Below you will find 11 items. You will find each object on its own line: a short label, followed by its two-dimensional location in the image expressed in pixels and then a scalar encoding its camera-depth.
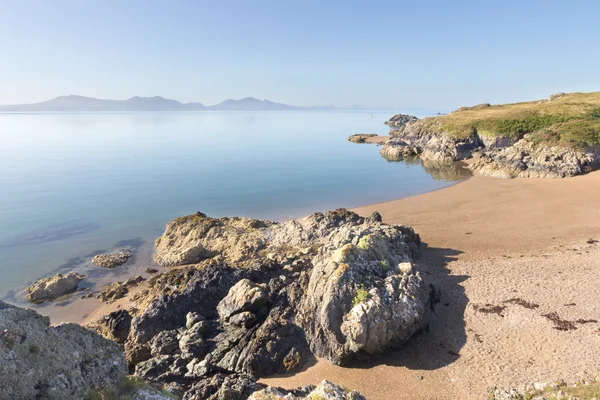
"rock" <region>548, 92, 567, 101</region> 117.66
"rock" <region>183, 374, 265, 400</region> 13.75
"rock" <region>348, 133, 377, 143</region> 143.25
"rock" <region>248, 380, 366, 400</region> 9.79
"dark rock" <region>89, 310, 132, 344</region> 23.28
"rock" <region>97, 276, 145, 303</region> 29.83
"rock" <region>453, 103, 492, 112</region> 132.75
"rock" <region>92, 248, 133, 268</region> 35.72
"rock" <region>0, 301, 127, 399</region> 7.15
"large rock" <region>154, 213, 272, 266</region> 35.38
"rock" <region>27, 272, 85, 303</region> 30.05
